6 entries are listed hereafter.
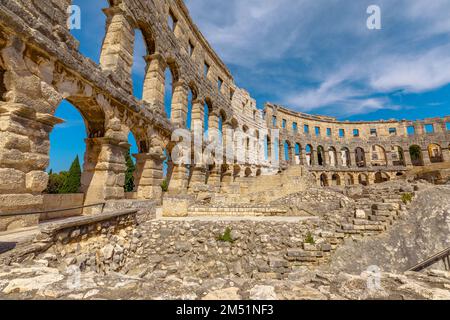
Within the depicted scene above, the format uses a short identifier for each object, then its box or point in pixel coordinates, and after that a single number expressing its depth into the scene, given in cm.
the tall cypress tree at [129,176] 2578
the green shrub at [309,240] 574
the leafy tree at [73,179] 2149
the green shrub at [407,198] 760
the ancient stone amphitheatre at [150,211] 242
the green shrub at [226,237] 608
